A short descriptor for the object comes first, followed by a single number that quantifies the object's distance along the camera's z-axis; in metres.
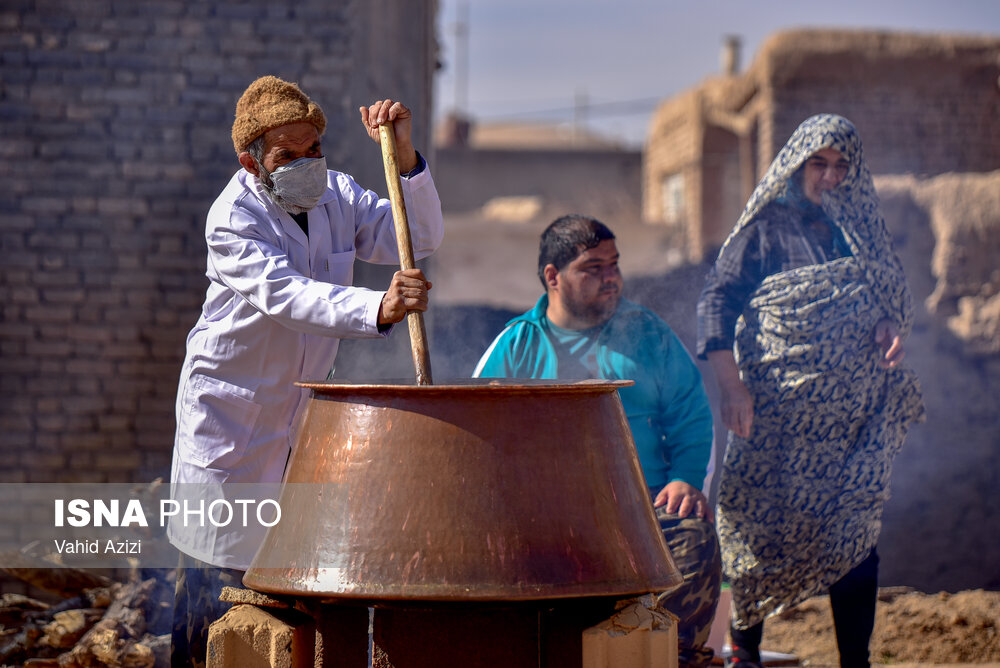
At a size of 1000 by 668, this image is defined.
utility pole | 46.50
